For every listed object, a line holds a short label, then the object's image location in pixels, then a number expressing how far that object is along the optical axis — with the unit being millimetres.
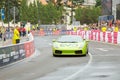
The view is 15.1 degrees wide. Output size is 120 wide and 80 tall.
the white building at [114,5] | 76438
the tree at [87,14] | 138375
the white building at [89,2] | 177750
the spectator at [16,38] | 32469
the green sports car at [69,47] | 24938
